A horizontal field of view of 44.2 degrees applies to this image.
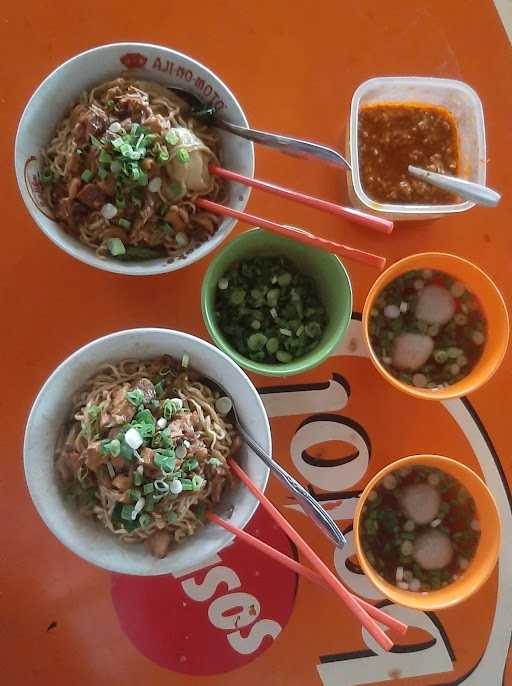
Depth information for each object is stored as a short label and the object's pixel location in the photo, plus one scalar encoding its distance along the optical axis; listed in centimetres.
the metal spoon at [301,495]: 41
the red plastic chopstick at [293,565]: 38
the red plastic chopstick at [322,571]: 38
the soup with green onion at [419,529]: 51
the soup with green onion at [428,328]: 51
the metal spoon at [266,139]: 42
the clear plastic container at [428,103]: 49
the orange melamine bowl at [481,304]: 48
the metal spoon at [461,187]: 45
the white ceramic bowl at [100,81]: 42
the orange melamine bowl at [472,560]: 48
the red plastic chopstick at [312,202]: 38
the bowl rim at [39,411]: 40
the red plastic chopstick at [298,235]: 40
